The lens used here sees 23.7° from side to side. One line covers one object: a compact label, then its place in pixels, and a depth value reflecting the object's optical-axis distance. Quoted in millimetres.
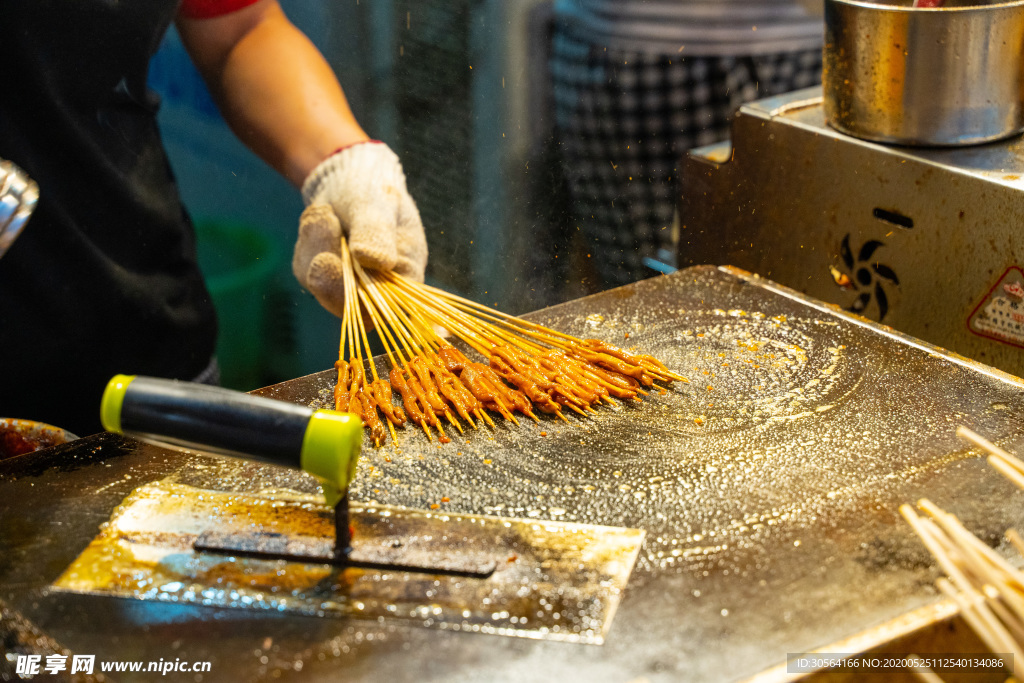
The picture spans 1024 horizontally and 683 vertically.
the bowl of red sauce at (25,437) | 1280
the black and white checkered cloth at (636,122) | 2174
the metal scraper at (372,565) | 1110
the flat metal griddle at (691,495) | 1090
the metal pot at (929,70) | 1347
